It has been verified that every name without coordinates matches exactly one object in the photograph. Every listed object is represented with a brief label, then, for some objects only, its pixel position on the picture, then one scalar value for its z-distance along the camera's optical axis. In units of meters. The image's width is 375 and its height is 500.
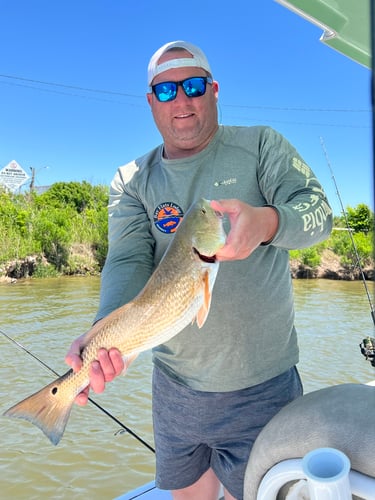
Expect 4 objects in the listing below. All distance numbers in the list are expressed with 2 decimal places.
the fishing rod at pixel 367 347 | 3.34
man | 1.81
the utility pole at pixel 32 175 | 37.84
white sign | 34.00
